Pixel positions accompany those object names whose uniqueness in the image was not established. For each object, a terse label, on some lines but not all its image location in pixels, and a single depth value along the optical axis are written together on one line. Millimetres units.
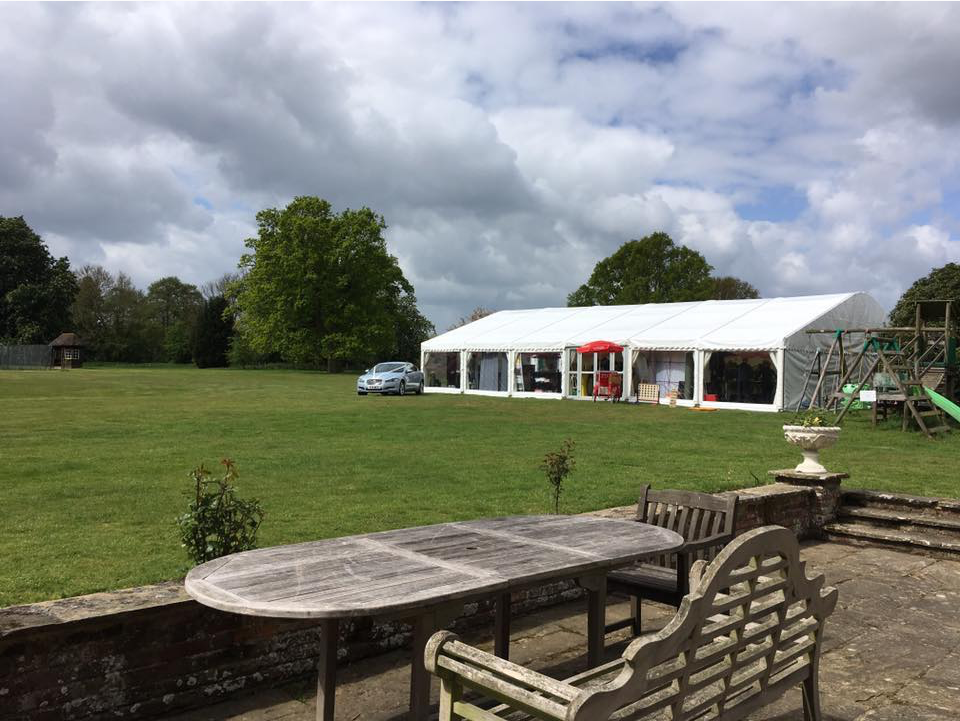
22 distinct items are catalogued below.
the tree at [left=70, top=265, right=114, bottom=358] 68719
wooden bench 2084
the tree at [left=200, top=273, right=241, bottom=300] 76375
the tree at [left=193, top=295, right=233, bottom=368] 65562
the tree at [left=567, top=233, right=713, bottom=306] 56188
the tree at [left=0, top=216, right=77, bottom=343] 59875
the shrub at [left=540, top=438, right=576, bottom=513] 6328
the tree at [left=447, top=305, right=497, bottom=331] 65712
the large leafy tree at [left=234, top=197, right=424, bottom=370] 48656
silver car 29172
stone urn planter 7301
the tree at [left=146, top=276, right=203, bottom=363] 72062
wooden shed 56438
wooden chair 4016
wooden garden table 2537
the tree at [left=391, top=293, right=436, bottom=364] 65812
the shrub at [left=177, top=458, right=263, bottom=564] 4043
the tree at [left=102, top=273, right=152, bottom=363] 70375
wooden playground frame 17625
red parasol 27047
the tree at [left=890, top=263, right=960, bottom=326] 44969
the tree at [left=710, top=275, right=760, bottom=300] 67475
